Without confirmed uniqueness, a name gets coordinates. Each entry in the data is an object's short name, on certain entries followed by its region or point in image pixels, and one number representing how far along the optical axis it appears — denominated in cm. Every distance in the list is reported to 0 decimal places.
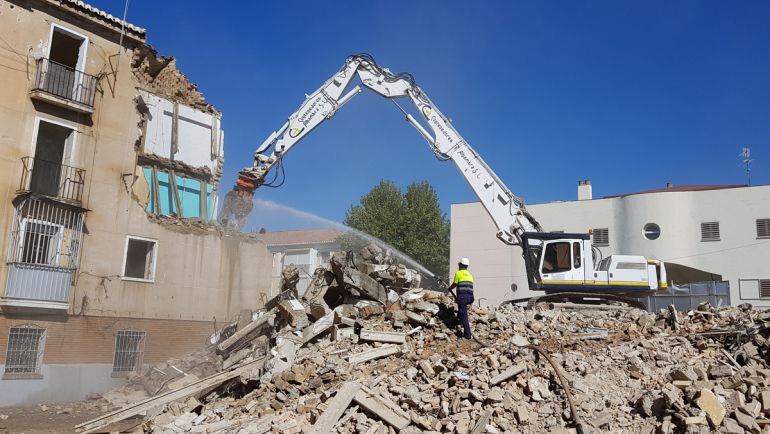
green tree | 4228
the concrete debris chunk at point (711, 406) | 818
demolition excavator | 1622
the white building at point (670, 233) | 2995
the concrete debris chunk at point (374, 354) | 1162
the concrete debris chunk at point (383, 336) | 1224
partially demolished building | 1683
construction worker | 1212
